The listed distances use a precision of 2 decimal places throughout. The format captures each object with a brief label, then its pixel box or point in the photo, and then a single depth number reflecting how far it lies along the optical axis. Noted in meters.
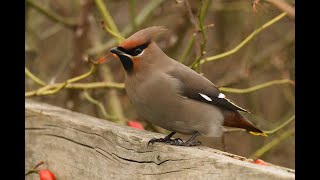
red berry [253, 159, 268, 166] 4.04
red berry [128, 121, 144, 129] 5.59
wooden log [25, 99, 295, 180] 3.84
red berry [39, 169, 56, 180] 5.14
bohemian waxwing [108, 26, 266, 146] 4.69
